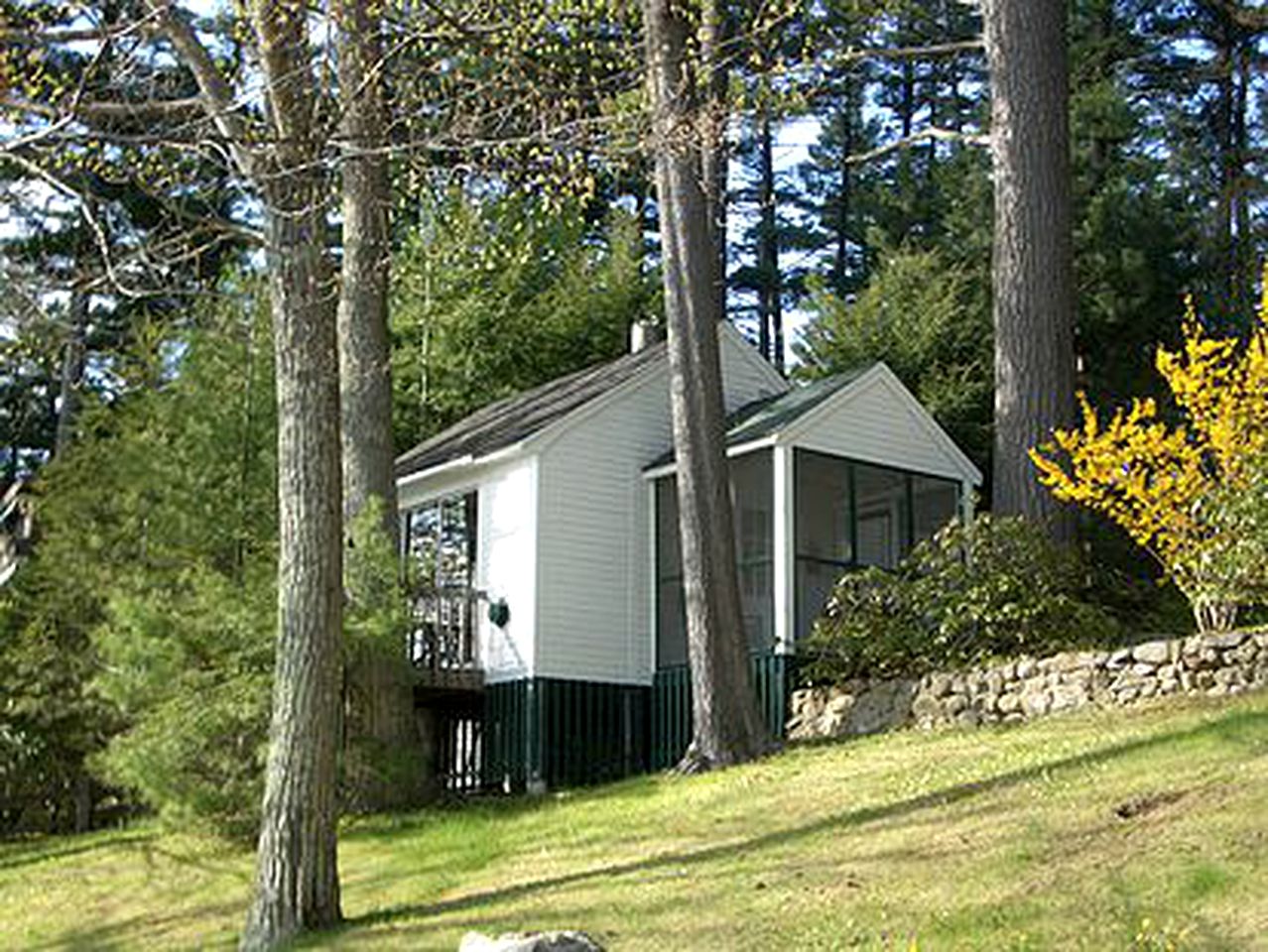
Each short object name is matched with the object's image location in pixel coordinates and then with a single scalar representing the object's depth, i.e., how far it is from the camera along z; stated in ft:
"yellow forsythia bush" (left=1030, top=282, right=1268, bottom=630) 47.21
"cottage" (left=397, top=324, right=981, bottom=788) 59.98
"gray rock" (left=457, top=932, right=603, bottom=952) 26.45
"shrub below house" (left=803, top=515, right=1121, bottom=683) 52.24
